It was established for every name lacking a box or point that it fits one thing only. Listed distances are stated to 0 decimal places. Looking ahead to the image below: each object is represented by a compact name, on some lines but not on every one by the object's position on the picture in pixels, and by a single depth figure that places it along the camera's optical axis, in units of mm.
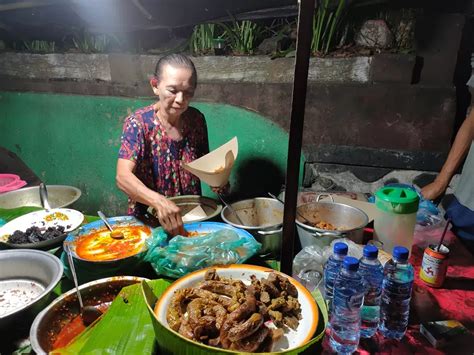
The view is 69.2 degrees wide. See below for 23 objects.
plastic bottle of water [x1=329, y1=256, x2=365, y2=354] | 1163
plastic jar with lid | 1639
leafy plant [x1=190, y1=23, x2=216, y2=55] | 3625
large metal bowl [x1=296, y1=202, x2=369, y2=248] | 1712
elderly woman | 2377
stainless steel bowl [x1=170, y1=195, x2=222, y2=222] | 2268
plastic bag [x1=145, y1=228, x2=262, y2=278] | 1471
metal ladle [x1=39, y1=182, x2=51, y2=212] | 2363
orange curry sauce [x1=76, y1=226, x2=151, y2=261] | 1644
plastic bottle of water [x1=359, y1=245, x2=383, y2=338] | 1286
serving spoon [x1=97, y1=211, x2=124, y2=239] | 1838
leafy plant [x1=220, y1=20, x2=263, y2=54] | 3464
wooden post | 1083
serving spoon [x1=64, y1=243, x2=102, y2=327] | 1312
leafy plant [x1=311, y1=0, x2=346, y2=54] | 3084
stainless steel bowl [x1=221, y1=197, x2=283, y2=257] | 2127
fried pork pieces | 1058
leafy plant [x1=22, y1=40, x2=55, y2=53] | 4430
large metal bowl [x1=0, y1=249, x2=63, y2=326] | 1487
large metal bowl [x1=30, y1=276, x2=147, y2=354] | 1168
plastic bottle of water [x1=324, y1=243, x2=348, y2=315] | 1300
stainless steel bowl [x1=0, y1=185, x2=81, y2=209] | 2738
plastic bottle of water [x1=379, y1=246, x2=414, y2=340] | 1292
